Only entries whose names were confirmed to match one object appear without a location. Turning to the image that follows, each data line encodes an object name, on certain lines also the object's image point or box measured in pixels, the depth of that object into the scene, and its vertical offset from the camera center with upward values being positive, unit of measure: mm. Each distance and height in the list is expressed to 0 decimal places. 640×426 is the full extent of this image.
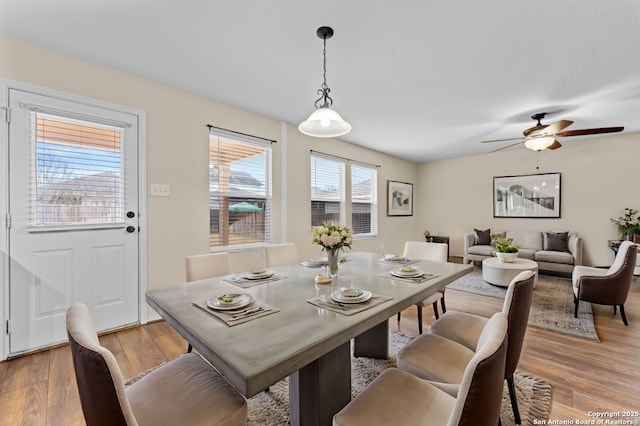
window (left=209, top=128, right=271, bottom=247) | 3316 +304
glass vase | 1865 -337
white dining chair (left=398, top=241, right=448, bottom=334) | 2552 -410
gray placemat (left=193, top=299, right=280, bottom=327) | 1139 -447
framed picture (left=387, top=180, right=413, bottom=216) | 6098 +345
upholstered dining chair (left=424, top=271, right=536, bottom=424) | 1281 -584
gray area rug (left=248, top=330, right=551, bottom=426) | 1556 -1151
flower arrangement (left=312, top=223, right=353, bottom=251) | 1769 -155
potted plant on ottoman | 3959 -566
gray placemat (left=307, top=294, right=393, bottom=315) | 1246 -440
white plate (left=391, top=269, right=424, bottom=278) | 1842 -414
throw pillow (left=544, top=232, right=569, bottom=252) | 4797 -504
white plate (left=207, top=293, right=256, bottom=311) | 1257 -429
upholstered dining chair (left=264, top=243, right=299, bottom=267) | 2662 -419
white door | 2189 -29
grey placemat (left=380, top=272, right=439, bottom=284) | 1732 -428
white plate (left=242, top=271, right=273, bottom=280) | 1845 -432
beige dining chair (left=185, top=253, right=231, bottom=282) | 2100 -425
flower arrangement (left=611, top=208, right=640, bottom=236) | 4393 -147
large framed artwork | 5320 +358
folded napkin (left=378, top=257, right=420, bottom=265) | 2330 -419
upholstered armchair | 2695 -715
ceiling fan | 3208 +981
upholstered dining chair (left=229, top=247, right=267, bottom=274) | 3422 -604
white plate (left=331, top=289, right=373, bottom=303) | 1320 -419
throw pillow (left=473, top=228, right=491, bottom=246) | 5617 -496
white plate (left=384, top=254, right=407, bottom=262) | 2410 -407
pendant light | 1970 +686
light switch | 2814 +240
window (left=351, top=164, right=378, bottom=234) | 5301 +288
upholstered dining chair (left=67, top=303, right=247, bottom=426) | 715 -721
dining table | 877 -453
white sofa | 4529 -682
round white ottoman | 3666 -775
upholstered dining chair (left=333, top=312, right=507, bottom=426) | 668 -714
